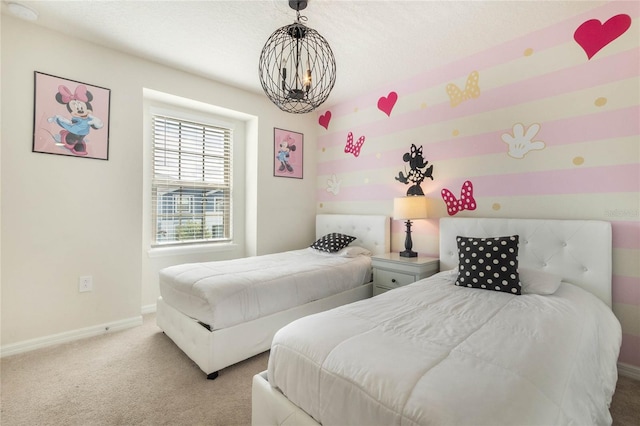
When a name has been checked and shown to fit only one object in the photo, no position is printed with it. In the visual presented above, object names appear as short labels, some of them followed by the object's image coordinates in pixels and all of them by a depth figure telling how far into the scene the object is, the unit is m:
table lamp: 2.74
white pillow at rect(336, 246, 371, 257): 3.09
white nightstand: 2.59
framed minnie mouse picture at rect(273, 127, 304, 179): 3.78
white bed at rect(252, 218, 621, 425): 0.84
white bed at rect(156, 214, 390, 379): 1.90
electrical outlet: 2.48
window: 3.20
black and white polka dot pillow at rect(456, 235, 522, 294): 1.88
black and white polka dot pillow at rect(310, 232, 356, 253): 3.20
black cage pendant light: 1.79
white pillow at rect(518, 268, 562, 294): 1.80
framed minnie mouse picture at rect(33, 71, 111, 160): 2.29
